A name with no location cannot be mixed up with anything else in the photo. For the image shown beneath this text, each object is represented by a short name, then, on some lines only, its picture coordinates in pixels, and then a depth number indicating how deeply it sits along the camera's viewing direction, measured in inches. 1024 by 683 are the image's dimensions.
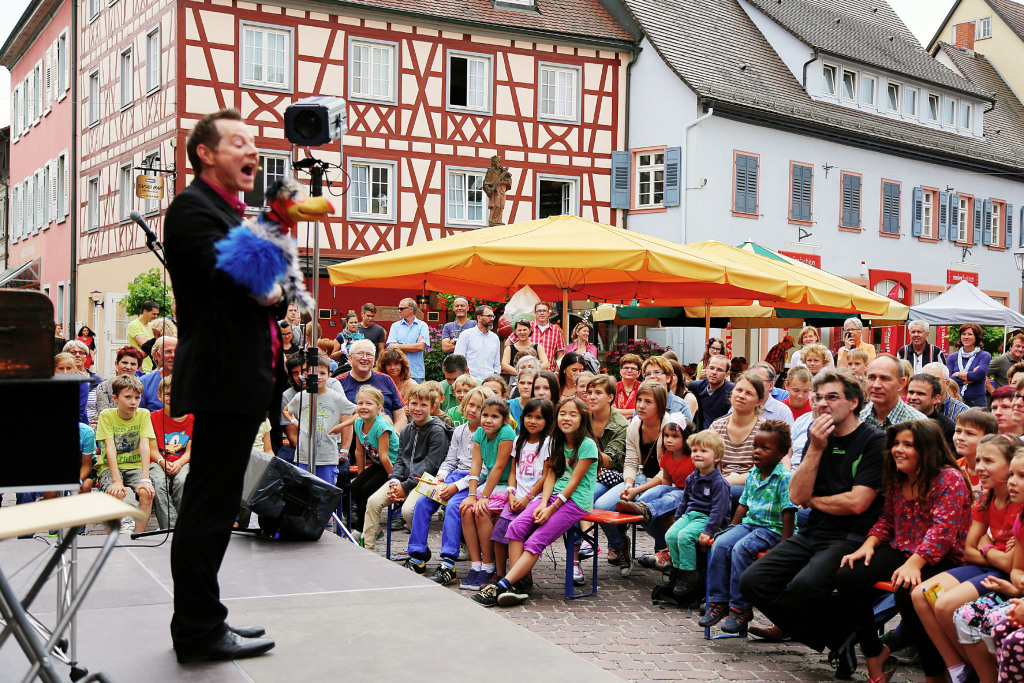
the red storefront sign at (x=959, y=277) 1290.6
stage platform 140.6
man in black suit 137.3
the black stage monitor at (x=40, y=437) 147.0
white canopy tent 759.7
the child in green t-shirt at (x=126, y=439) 308.2
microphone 222.6
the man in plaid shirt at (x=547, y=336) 491.8
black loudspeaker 224.8
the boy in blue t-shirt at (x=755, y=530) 242.1
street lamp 936.1
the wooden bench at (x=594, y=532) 278.2
